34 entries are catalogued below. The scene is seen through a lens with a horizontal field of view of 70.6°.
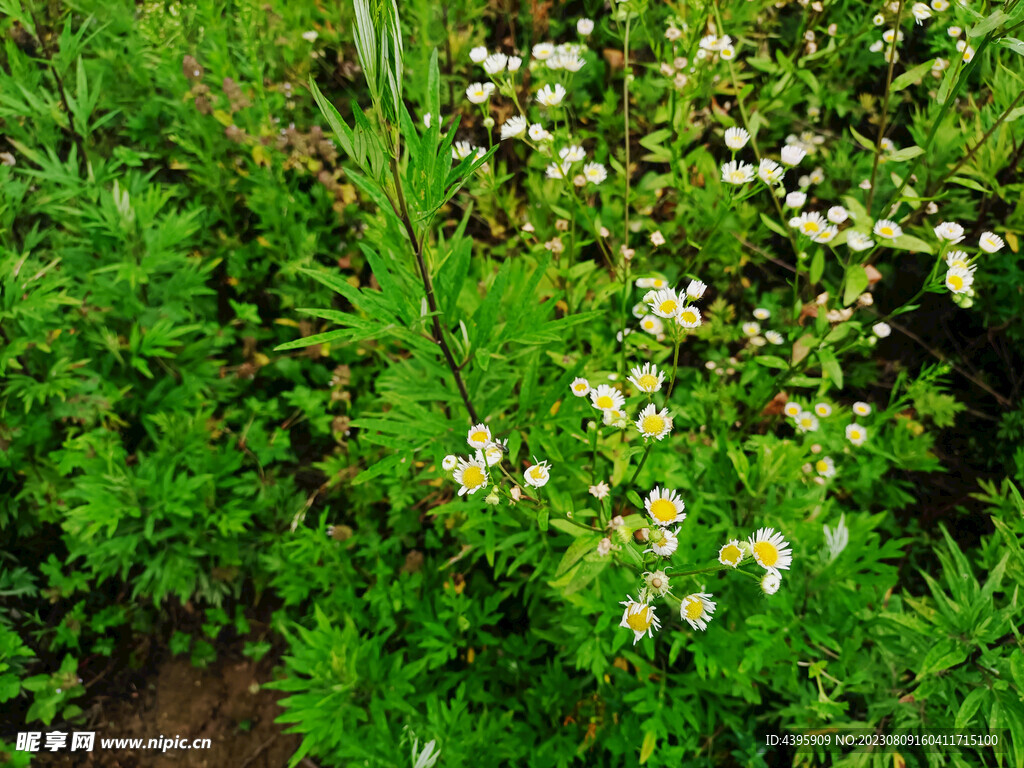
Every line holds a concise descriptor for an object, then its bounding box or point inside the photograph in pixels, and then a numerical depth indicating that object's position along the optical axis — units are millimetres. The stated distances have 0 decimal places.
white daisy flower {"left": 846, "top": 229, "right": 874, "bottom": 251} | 363
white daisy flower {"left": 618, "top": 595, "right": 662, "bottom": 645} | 247
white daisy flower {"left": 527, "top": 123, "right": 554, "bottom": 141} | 363
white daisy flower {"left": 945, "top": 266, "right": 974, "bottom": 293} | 330
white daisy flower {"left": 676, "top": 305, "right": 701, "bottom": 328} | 267
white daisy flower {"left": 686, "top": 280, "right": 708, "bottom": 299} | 268
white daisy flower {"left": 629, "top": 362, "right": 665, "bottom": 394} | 264
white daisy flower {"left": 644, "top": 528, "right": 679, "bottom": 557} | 249
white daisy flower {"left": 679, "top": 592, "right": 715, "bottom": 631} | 249
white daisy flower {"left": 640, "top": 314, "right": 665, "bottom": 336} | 377
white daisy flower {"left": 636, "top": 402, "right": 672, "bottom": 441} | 264
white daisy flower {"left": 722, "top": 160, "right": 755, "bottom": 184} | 335
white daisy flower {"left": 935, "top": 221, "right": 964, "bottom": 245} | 318
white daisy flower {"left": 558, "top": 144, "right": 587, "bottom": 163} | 397
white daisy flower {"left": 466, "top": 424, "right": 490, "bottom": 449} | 284
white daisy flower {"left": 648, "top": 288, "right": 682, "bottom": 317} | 271
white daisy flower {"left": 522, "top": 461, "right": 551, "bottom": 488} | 268
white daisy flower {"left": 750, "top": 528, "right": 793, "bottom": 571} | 257
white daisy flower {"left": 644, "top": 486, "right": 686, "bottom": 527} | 260
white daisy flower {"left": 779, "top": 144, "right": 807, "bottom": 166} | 383
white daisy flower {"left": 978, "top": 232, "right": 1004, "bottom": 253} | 358
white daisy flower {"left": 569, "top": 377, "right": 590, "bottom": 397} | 313
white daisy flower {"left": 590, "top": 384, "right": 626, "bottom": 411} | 305
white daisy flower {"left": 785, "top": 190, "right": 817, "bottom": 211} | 371
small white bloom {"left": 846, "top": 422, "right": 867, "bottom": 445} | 427
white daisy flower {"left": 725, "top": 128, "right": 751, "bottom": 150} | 376
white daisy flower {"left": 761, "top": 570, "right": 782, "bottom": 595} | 245
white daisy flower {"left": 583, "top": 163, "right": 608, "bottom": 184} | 398
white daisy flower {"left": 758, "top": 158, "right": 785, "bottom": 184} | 353
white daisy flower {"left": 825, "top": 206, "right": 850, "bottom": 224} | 425
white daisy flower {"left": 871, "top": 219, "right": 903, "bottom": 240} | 368
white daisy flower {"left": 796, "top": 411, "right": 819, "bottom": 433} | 423
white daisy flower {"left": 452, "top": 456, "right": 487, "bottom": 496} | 272
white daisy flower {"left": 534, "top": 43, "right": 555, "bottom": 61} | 450
